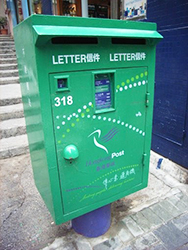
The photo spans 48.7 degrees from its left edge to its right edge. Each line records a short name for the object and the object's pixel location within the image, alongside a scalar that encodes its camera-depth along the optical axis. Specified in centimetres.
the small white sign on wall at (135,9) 332
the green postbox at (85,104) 127
